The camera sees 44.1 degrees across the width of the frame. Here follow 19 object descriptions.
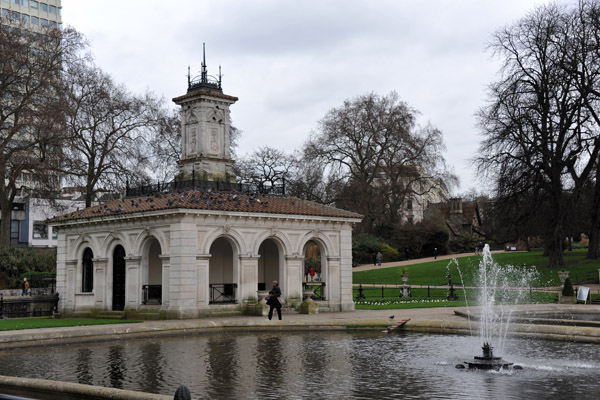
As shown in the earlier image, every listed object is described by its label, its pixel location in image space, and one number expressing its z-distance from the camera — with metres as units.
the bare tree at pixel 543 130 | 50.47
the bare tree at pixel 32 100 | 43.41
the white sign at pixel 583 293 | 34.44
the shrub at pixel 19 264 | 47.03
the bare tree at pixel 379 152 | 74.81
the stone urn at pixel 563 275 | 43.44
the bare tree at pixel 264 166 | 71.75
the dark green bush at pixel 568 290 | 35.97
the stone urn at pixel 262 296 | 31.27
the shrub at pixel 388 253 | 75.38
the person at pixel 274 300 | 26.80
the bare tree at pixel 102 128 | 49.47
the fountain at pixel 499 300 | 16.23
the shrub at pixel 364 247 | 73.62
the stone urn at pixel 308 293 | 32.20
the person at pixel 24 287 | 42.25
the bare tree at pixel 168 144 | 55.12
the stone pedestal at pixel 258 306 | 30.83
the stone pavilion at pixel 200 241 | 30.03
